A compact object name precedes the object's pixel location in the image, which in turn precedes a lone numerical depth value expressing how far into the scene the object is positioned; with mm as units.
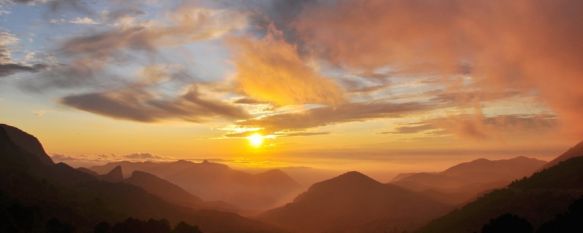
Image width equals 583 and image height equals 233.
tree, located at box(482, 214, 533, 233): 81012
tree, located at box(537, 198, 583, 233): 74625
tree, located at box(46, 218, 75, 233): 125962
